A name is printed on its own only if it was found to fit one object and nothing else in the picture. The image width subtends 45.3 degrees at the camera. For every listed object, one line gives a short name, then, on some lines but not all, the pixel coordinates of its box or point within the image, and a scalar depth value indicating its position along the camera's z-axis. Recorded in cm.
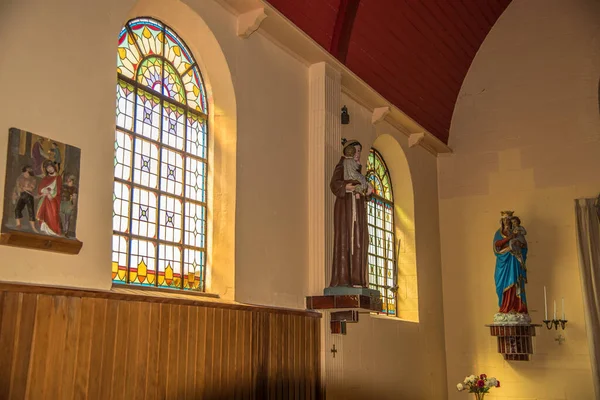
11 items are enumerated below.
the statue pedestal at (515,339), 1094
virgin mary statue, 1096
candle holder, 1093
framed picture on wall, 501
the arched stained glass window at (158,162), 642
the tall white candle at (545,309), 1130
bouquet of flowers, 952
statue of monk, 804
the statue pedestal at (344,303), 786
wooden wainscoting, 488
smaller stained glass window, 1083
